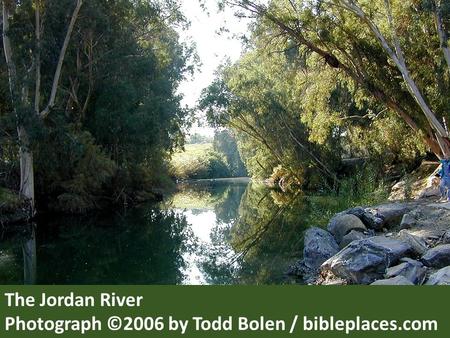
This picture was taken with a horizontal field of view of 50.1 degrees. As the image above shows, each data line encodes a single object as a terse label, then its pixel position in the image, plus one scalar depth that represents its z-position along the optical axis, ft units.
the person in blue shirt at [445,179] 46.19
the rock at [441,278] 21.60
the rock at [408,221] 36.62
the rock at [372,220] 40.37
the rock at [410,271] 24.52
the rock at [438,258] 26.32
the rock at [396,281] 22.27
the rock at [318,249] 35.78
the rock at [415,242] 28.50
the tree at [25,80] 63.16
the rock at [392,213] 41.63
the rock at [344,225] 39.50
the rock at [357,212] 42.47
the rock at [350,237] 36.52
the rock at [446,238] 29.95
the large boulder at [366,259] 27.12
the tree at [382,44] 54.54
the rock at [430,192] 52.37
